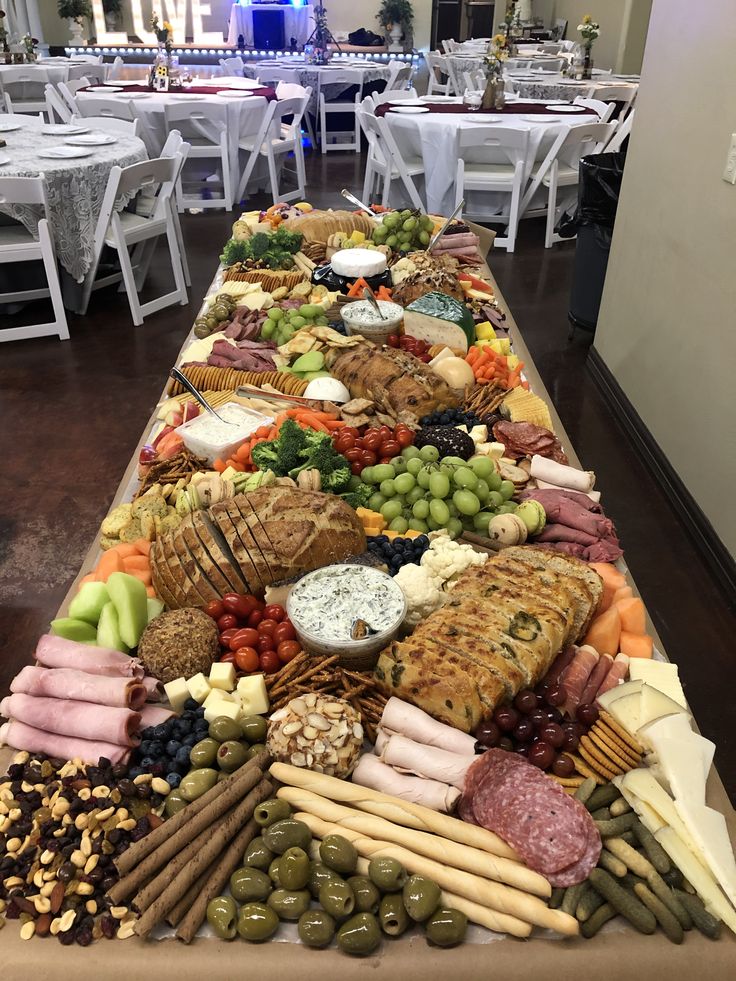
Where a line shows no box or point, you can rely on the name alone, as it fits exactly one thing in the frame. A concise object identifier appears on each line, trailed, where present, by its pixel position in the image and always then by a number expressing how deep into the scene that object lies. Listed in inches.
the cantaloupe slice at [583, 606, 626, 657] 69.1
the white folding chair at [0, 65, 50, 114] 359.6
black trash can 177.9
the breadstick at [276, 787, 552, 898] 48.8
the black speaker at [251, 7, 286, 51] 533.6
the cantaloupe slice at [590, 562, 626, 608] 72.8
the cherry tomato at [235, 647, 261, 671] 64.3
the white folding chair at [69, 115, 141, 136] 241.9
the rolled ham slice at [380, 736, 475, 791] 55.4
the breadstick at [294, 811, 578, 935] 47.1
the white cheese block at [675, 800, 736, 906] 48.3
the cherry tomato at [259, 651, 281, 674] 64.8
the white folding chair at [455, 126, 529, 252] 252.1
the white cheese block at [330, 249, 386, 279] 141.7
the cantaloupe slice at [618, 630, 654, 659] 68.5
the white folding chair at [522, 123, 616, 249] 256.5
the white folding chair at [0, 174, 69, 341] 174.6
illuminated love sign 546.0
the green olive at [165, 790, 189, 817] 52.7
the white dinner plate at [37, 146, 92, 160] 193.8
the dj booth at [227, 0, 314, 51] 534.3
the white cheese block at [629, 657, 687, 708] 63.6
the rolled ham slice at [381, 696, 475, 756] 57.2
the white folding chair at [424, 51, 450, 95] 444.1
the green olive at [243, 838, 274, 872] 50.1
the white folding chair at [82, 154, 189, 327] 187.2
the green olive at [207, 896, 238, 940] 47.1
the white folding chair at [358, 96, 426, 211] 265.0
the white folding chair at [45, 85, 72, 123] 286.5
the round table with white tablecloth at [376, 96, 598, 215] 259.1
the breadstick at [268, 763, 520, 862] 51.4
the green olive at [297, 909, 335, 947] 46.6
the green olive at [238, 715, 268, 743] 58.6
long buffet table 46.1
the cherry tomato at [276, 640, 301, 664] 65.3
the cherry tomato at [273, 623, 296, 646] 66.6
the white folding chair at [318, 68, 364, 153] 391.2
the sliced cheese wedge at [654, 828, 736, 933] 47.7
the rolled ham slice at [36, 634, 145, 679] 63.4
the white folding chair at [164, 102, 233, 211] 281.1
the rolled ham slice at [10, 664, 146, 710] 60.4
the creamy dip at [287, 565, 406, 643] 64.0
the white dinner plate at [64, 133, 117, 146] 208.2
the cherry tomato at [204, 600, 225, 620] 70.0
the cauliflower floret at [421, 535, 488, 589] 73.7
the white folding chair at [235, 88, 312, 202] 295.9
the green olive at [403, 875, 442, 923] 47.2
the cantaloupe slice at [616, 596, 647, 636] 70.7
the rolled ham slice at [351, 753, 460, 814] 54.4
